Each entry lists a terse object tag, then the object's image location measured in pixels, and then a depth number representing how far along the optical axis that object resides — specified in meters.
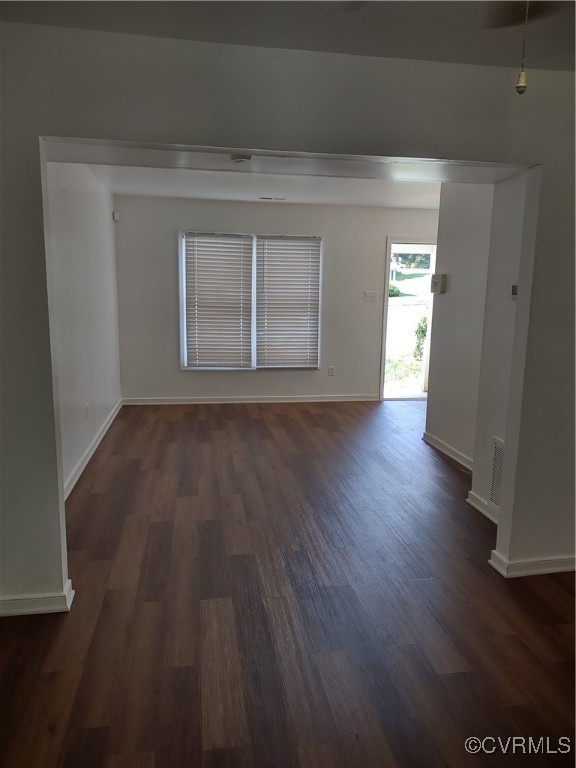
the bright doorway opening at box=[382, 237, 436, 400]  7.41
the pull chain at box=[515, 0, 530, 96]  1.68
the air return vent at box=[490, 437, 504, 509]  3.16
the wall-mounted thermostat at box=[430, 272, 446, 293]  4.47
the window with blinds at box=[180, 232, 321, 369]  6.06
